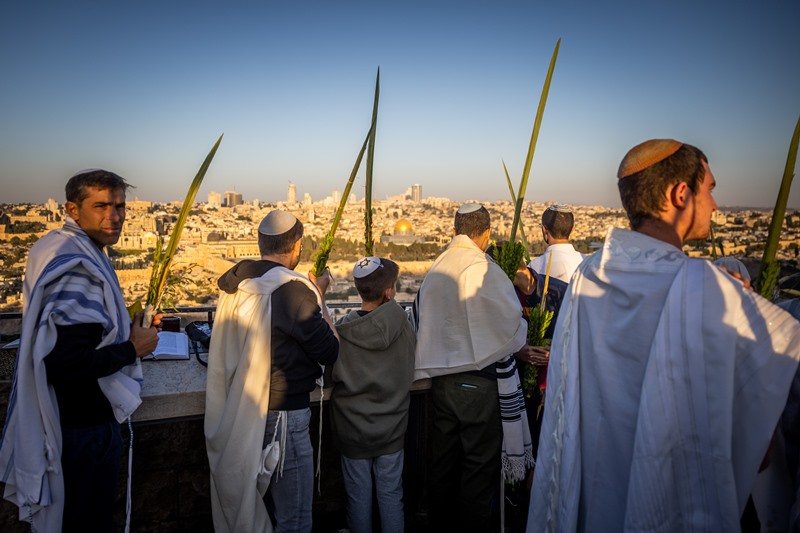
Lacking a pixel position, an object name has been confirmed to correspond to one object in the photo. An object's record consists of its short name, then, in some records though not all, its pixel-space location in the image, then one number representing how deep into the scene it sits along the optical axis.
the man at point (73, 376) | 1.73
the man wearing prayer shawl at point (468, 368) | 2.49
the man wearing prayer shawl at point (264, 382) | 2.08
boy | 2.38
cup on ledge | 2.89
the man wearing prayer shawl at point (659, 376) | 1.21
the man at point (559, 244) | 3.48
